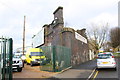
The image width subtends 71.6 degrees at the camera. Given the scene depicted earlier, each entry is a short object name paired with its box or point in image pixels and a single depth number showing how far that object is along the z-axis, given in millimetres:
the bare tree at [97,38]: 25942
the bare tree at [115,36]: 26809
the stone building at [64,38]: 9443
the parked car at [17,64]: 6835
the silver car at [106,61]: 6923
